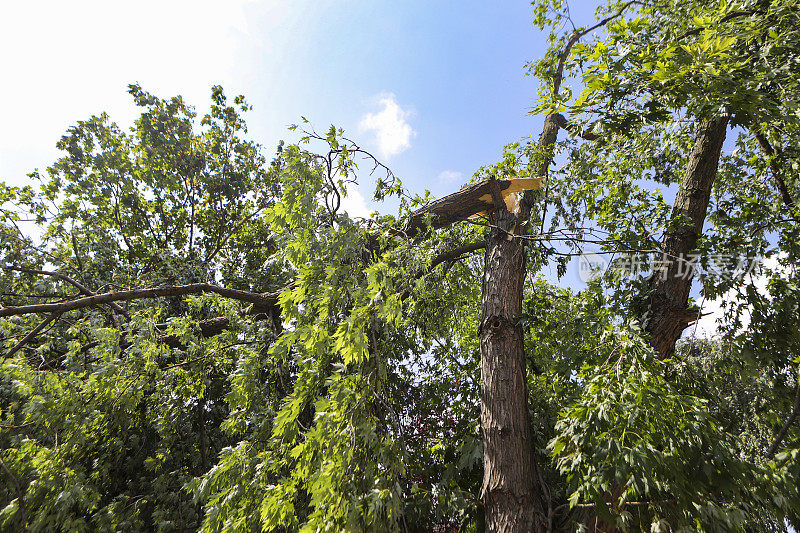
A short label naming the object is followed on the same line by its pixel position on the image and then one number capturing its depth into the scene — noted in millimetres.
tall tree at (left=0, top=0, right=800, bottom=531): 2438
